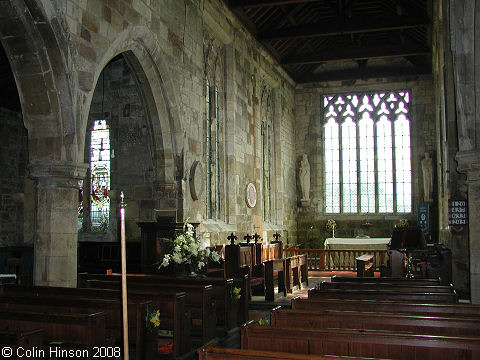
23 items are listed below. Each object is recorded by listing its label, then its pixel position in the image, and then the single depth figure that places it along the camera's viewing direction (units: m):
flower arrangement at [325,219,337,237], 17.10
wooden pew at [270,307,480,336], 3.34
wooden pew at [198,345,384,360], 2.49
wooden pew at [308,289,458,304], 4.81
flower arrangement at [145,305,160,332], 4.53
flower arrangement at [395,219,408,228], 16.21
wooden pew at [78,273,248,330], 6.28
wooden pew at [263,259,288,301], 8.84
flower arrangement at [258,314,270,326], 3.46
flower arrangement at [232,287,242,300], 6.38
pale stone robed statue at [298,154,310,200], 17.67
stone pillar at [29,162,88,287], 6.03
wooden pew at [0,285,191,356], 5.03
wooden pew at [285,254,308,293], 9.74
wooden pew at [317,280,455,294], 5.30
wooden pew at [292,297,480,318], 3.85
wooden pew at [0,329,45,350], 3.09
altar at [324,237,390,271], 15.54
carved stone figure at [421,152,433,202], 16.17
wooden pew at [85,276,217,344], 5.59
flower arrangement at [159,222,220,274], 7.43
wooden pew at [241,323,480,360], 2.77
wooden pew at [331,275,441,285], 6.08
